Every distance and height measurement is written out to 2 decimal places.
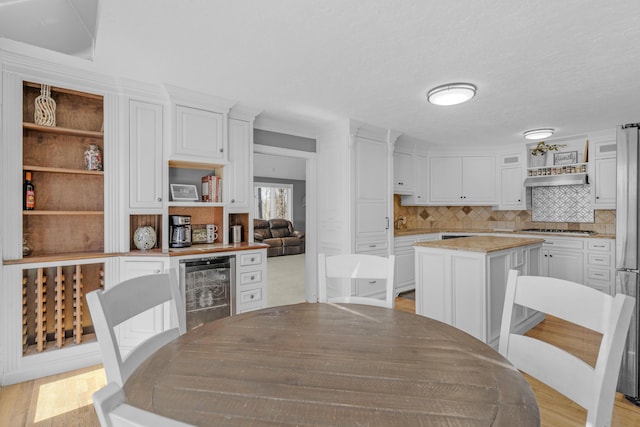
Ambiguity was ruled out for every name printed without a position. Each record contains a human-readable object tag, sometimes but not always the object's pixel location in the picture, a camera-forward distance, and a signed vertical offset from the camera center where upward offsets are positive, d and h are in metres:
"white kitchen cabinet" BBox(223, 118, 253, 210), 3.36 +0.49
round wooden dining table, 0.70 -0.44
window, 9.54 +0.37
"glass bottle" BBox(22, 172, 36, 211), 2.52 +0.15
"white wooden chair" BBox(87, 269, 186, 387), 0.96 -0.33
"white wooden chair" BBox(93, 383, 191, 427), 0.33 -0.21
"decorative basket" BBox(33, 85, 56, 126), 2.58 +0.84
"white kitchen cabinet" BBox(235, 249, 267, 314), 3.12 -0.66
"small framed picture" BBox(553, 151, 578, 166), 4.93 +0.83
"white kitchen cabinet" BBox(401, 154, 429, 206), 5.52 +0.49
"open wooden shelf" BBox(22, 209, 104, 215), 2.46 +0.02
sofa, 8.44 -0.62
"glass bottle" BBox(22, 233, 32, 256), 2.50 -0.25
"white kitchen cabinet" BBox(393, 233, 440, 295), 4.78 -0.75
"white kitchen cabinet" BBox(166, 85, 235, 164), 2.98 +0.84
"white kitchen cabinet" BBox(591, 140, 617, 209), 4.48 +0.51
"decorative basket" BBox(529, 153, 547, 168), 5.17 +0.82
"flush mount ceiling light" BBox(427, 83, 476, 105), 2.82 +1.05
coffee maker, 3.10 -0.17
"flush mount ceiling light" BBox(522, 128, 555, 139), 4.33 +1.06
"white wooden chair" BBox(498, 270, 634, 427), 0.80 -0.38
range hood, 4.67 +0.48
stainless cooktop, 4.63 -0.29
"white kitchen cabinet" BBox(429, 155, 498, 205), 5.54 +0.57
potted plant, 5.09 +0.95
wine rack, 2.46 -0.74
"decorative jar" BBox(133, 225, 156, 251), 2.92 -0.22
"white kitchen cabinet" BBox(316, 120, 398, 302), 4.05 +0.31
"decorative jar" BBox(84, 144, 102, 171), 2.80 +0.48
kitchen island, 2.70 -0.60
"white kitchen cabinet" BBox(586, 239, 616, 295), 4.22 -0.70
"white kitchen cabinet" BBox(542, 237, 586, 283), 4.48 -0.66
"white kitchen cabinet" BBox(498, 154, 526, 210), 5.29 +0.48
